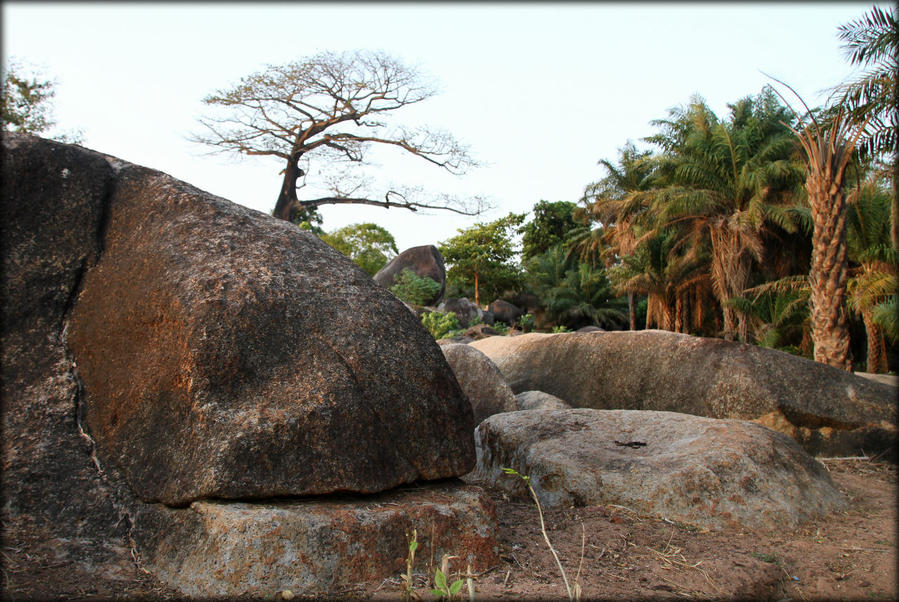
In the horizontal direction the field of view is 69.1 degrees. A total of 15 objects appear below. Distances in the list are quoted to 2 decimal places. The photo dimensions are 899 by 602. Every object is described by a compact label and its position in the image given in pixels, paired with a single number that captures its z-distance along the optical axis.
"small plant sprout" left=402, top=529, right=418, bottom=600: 1.79
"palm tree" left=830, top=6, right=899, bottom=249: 9.90
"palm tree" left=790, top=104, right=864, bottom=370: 8.32
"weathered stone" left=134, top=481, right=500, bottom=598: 2.27
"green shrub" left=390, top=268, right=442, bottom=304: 18.23
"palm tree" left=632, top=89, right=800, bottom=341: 21.02
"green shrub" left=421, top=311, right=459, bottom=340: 14.31
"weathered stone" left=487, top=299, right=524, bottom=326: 33.91
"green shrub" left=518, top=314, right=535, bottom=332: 20.95
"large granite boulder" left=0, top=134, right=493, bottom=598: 2.41
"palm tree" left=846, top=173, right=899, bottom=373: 14.80
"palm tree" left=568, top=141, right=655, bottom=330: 28.98
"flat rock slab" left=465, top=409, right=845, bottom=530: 3.53
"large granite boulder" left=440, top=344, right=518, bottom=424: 6.02
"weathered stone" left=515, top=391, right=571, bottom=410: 6.14
